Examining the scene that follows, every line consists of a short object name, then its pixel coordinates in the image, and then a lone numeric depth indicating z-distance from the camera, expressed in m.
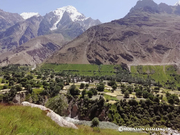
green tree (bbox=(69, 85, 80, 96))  89.15
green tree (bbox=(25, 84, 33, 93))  81.29
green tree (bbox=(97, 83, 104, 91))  106.29
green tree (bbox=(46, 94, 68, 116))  53.79
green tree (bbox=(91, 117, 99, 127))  43.05
